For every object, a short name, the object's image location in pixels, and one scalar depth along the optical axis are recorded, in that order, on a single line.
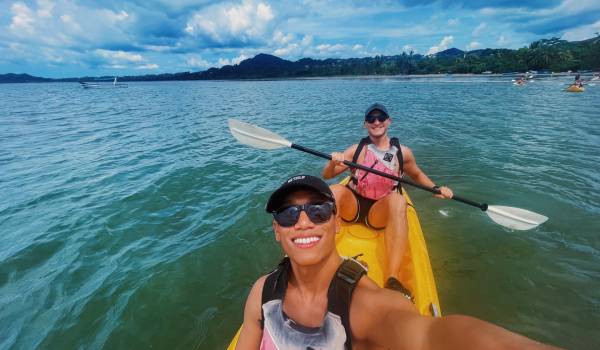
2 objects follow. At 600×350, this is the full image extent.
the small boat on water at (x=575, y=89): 27.79
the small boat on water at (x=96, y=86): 95.59
